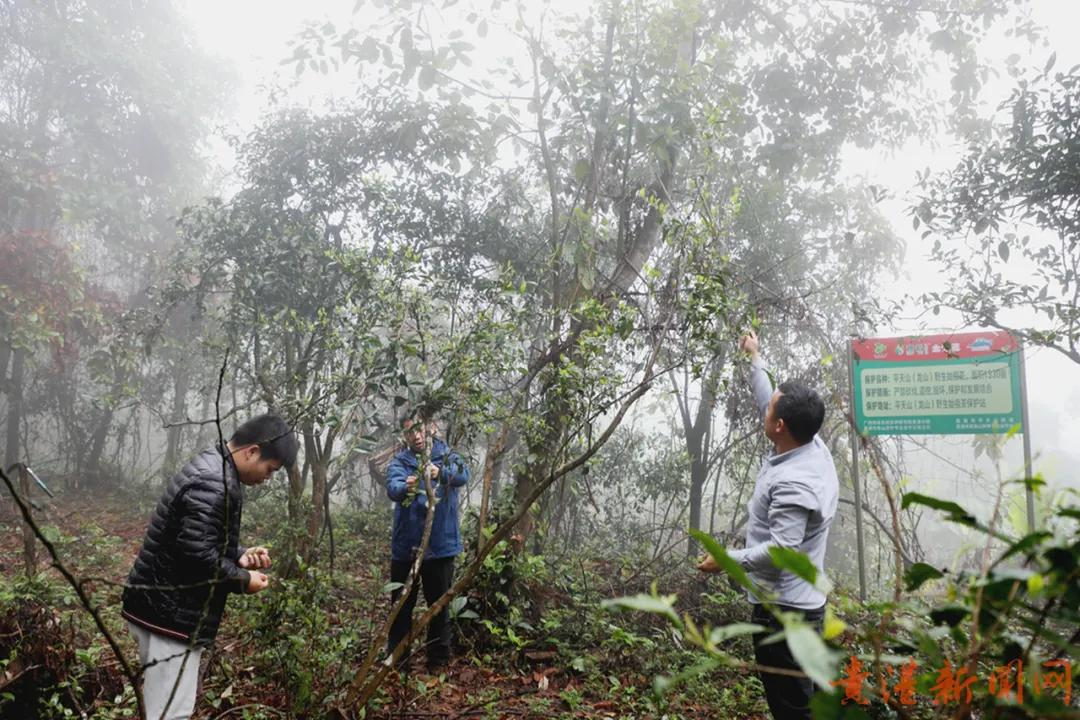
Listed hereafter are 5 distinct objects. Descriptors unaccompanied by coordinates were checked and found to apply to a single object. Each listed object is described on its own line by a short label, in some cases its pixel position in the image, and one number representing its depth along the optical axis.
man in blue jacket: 3.61
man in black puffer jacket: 2.27
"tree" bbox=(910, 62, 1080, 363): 4.32
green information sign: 4.29
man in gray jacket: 2.31
